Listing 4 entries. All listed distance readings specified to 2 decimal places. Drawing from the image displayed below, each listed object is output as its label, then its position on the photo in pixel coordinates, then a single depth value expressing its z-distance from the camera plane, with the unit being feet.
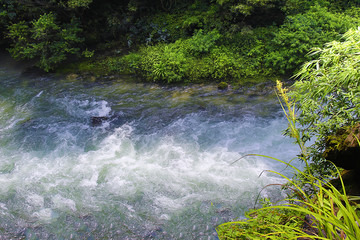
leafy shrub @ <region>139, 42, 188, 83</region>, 32.42
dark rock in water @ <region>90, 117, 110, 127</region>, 26.37
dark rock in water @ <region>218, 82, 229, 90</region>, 30.90
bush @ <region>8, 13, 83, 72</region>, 33.68
